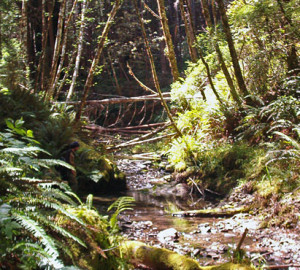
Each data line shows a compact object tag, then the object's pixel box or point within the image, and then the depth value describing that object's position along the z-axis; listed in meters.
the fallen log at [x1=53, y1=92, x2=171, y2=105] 11.58
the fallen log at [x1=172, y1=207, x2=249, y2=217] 6.09
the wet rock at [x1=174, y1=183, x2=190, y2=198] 8.25
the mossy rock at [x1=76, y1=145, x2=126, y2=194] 8.35
